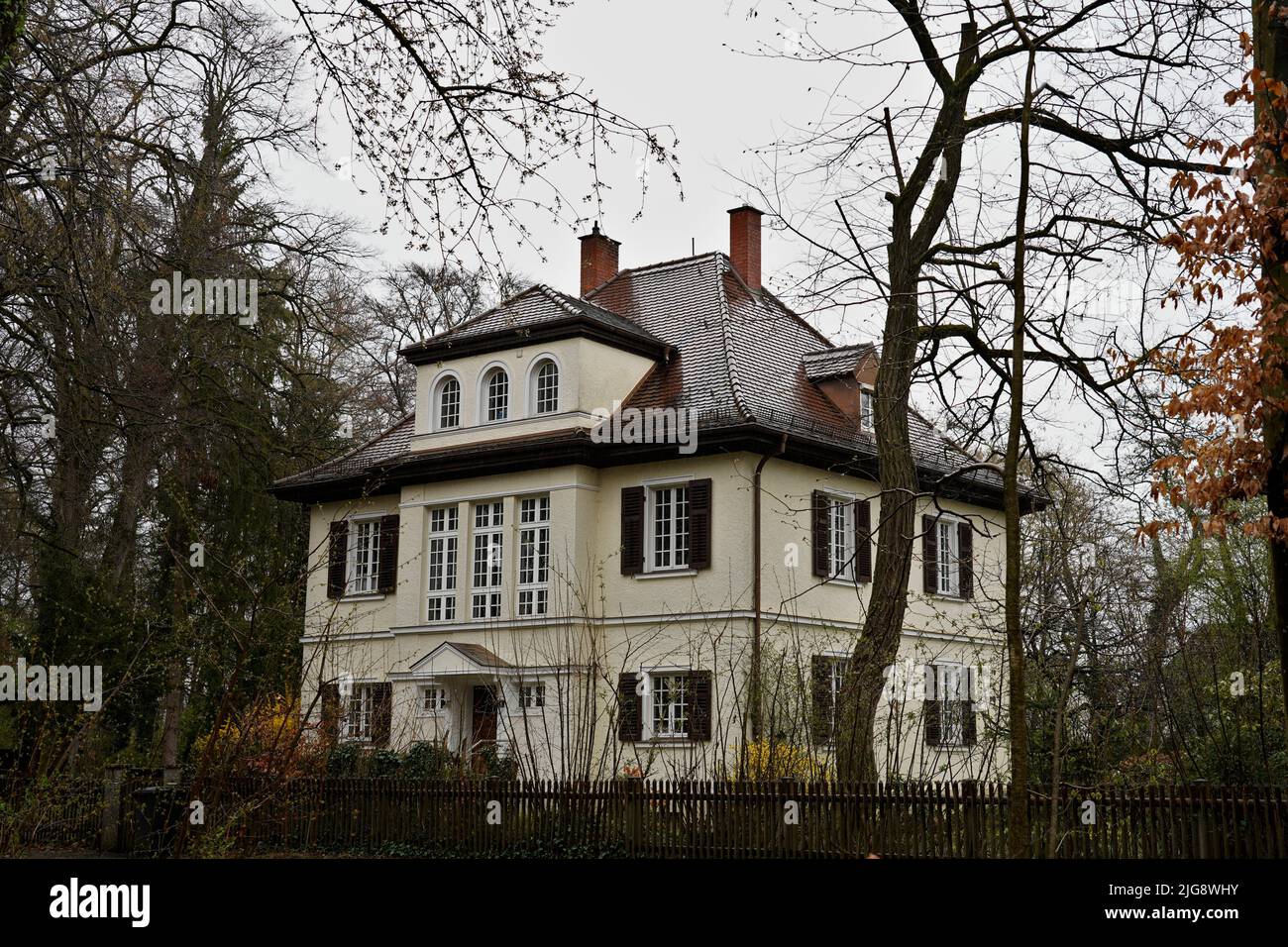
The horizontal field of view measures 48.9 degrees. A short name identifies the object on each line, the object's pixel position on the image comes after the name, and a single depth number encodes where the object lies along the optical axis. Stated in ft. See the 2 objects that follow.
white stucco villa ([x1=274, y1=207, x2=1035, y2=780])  80.38
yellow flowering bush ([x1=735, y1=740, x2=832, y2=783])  54.08
